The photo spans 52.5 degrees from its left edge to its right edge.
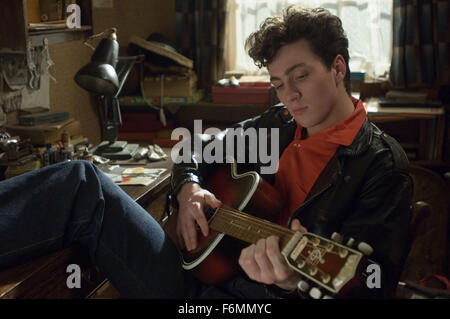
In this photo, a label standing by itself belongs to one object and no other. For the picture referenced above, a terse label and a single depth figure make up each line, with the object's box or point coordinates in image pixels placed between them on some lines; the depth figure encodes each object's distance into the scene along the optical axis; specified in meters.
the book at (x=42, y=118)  1.88
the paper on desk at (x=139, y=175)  1.65
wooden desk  1.04
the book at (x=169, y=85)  2.68
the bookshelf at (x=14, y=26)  1.59
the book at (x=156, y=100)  2.71
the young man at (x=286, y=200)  1.04
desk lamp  1.73
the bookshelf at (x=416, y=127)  2.37
